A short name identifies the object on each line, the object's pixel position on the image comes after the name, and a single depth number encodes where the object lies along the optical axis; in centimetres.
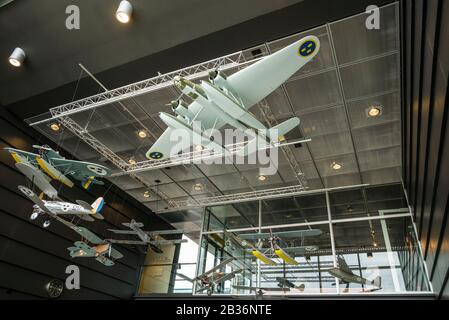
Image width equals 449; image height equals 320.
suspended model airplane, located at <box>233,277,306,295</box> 959
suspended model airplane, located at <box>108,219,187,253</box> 988
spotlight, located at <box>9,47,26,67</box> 719
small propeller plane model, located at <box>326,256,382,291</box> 888
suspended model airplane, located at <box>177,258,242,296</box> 1022
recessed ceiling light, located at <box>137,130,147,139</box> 940
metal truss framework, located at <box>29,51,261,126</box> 664
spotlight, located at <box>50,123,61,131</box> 939
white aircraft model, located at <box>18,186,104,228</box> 734
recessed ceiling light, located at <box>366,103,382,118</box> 786
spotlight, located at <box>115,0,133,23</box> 590
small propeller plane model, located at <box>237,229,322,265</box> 948
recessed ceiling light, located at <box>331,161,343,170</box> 1006
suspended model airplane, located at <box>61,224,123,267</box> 889
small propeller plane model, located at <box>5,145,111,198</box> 679
